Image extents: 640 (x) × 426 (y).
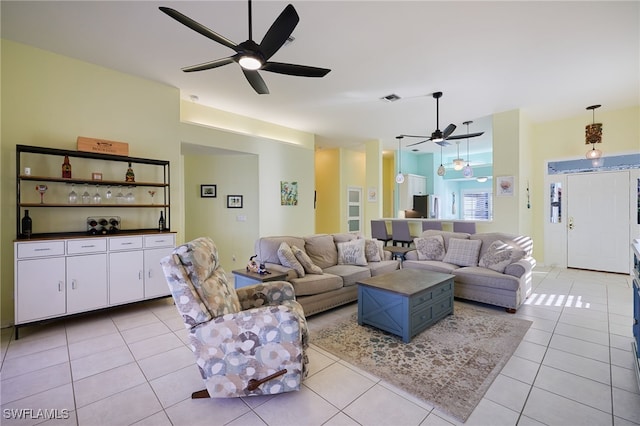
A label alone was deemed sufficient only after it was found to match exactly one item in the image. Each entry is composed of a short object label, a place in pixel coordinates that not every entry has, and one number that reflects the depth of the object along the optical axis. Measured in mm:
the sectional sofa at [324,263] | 3449
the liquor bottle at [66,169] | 3389
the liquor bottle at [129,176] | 3852
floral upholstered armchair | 1841
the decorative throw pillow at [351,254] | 4348
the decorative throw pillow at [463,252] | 4246
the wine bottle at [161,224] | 4109
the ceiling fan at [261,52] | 2023
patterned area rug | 2068
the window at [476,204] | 11633
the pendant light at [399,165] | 7924
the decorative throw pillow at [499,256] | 3834
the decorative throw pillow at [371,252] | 4609
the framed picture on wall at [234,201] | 5844
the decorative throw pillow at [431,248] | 4609
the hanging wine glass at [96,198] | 3682
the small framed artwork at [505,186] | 5430
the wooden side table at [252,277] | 3062
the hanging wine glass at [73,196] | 3503
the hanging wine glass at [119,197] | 3937
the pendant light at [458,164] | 7563
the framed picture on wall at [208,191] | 5738
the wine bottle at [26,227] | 3127
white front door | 5449
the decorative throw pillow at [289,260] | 3549
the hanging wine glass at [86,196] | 3676
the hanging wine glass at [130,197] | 3982
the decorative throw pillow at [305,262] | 3680
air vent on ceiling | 4671
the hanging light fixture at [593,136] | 5462
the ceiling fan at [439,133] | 4664
